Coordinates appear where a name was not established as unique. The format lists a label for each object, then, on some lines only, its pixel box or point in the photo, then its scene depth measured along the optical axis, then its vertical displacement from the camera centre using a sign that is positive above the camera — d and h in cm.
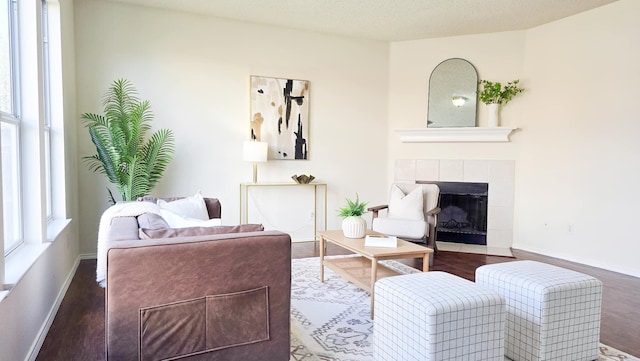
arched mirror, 546 +97
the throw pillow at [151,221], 215 -36
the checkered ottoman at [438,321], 187 -79
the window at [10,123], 230 +21
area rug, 233 -114
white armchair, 452 -63
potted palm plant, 406 +15
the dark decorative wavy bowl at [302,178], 531 -24
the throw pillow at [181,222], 226 -37
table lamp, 481 +12
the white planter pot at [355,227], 344 -57
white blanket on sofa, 261 -36
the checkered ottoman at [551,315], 213 -84
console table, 514 -49
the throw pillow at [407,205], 481 -53
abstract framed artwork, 518 +62
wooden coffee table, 291 -79
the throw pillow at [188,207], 312 -39
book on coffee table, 313 -65
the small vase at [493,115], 531 +67
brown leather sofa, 167 -63
